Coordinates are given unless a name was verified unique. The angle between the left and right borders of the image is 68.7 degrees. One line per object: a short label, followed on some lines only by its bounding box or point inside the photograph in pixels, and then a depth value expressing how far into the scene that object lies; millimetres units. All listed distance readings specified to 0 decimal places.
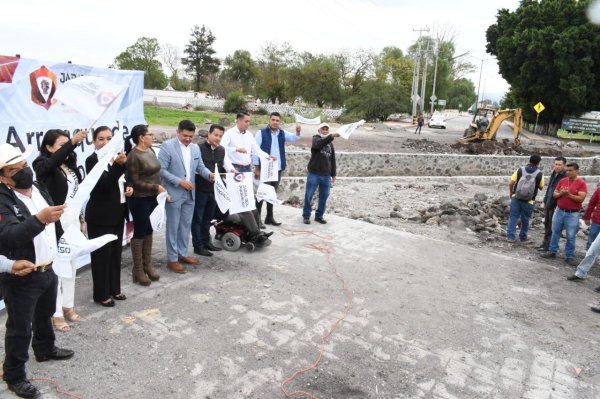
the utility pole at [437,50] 61531
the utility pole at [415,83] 48906
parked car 45312
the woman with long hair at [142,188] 4922
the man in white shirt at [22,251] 2959
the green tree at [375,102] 50000
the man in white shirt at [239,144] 7094
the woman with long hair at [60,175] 3891
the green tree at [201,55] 78188
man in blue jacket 7766
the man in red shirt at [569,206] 7457
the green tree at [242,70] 73875
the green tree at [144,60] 78188
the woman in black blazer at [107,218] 4430
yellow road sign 35100
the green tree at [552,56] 33562
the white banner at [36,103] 4371
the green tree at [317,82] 59594
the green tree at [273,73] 67562
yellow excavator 25141
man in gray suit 5586
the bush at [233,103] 53059
